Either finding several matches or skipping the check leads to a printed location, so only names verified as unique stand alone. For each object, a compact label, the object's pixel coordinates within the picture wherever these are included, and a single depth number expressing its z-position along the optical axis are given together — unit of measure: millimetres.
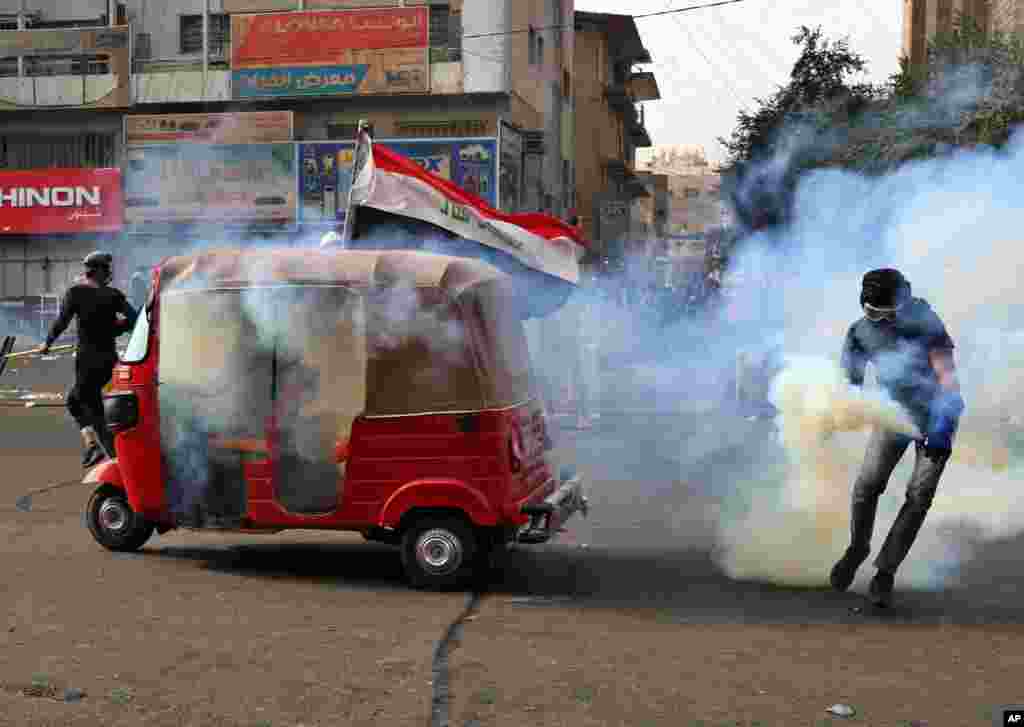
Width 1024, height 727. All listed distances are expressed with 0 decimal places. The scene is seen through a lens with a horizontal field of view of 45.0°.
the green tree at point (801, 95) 17766
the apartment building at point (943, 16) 17828
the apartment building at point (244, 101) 31297
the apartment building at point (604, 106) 48906
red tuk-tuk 6629
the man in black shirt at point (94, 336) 9164
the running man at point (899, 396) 6223
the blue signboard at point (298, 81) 31594
